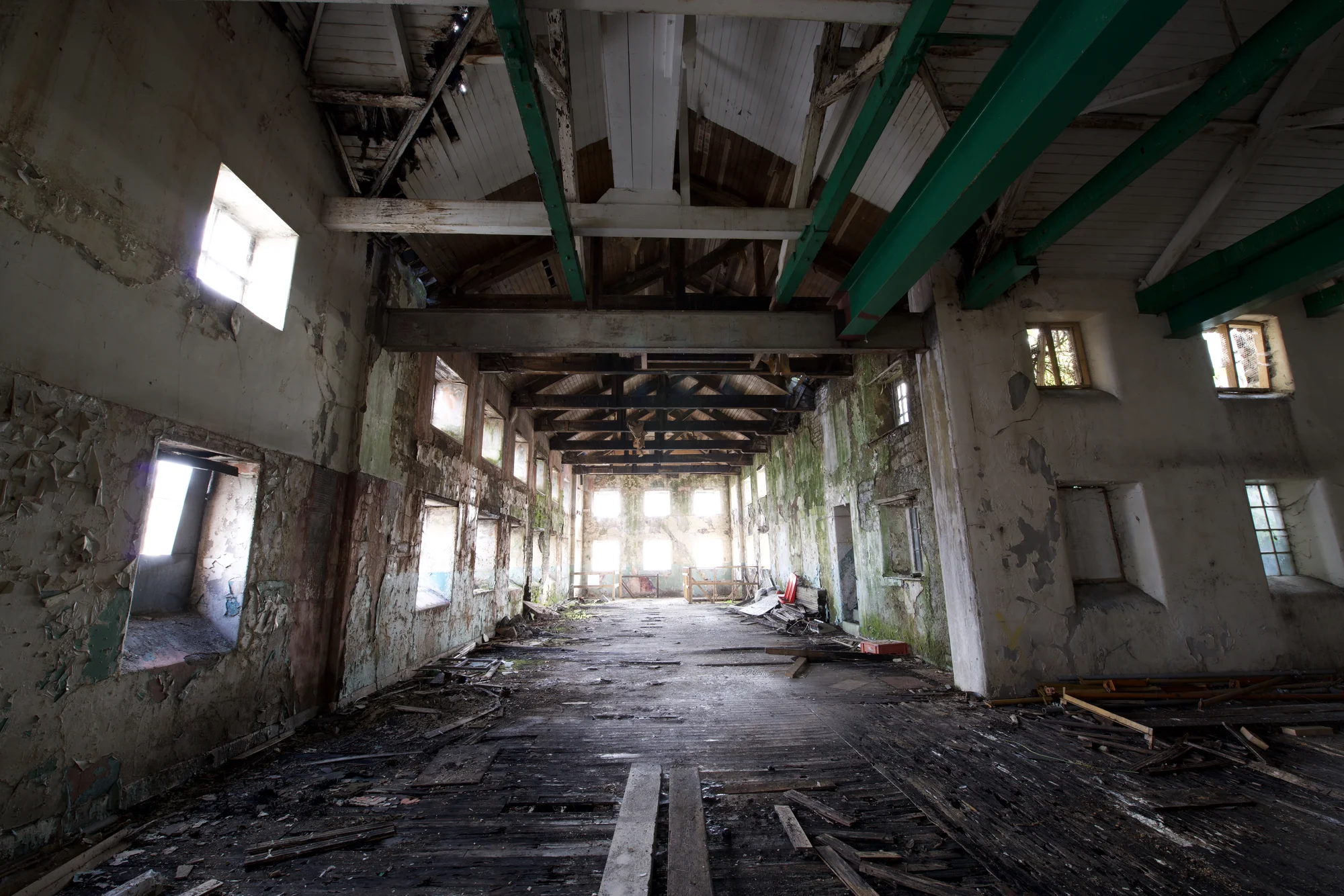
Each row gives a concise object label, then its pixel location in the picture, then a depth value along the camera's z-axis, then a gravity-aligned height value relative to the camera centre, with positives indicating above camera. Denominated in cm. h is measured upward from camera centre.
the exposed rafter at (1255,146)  399 +345
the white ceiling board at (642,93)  350 +329
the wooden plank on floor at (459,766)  317 -129
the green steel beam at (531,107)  265 +261
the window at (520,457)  1110 +216
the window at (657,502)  2062 +215
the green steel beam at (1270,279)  414 +232
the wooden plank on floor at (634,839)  214 -128
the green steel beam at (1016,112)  227 +220
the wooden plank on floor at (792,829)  240 -127
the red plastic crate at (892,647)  685 -117
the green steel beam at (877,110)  271 +264
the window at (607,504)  2045 +207
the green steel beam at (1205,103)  311 +287
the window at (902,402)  721 +209
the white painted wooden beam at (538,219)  434 +276
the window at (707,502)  2072 +214
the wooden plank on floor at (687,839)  214 -129
